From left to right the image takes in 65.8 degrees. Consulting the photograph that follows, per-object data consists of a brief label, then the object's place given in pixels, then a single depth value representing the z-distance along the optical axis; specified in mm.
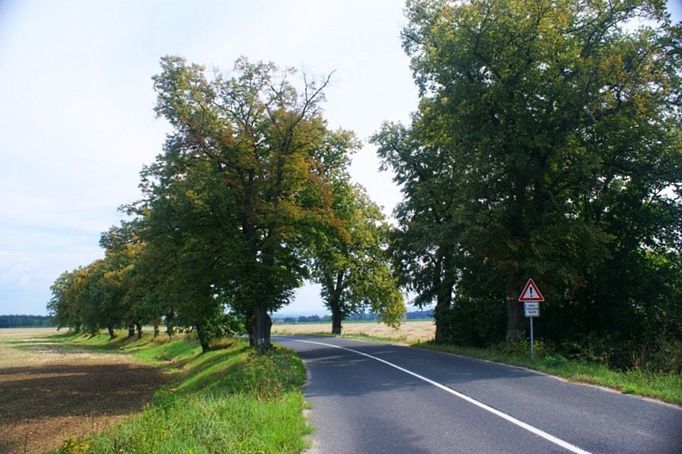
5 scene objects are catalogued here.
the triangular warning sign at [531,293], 18266
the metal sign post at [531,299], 18078
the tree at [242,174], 24453
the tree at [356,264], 29703
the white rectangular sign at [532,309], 18047
